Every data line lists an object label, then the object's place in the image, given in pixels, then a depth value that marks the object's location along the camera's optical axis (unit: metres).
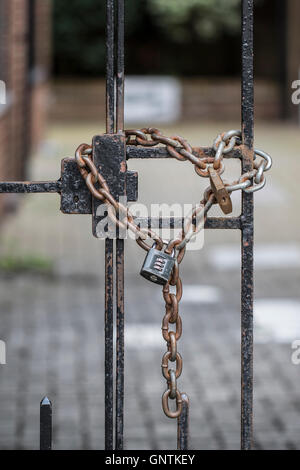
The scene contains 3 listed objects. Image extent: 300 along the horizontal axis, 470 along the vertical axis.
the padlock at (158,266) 3.28
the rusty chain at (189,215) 3.33
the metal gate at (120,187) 3.41
